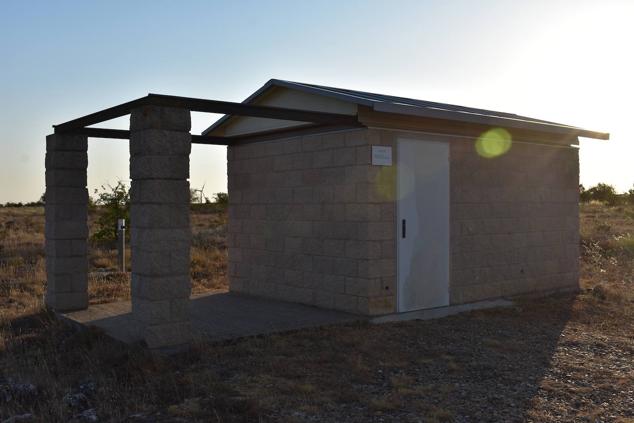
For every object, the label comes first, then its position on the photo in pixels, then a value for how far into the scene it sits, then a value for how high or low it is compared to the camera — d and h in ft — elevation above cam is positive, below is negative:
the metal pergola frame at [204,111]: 22.77 +4.31
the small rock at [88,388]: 19.40 -5.06
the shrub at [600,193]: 177.68 +8.11
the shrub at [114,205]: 58.49 +1.67
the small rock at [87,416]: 17.04 -5.13
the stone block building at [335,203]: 23.21 +0.92
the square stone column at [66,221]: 30.48 +0.12
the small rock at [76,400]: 18.32 -5.04
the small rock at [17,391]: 19.10 -5.04
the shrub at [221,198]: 105.40 +4.09
